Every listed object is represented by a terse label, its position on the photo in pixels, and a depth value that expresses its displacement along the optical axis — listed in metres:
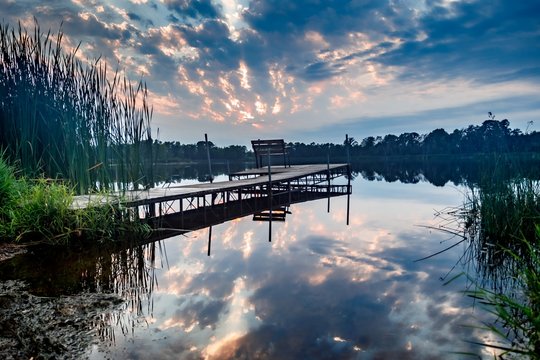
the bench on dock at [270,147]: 12.15
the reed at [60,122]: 5.44
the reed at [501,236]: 2.92
